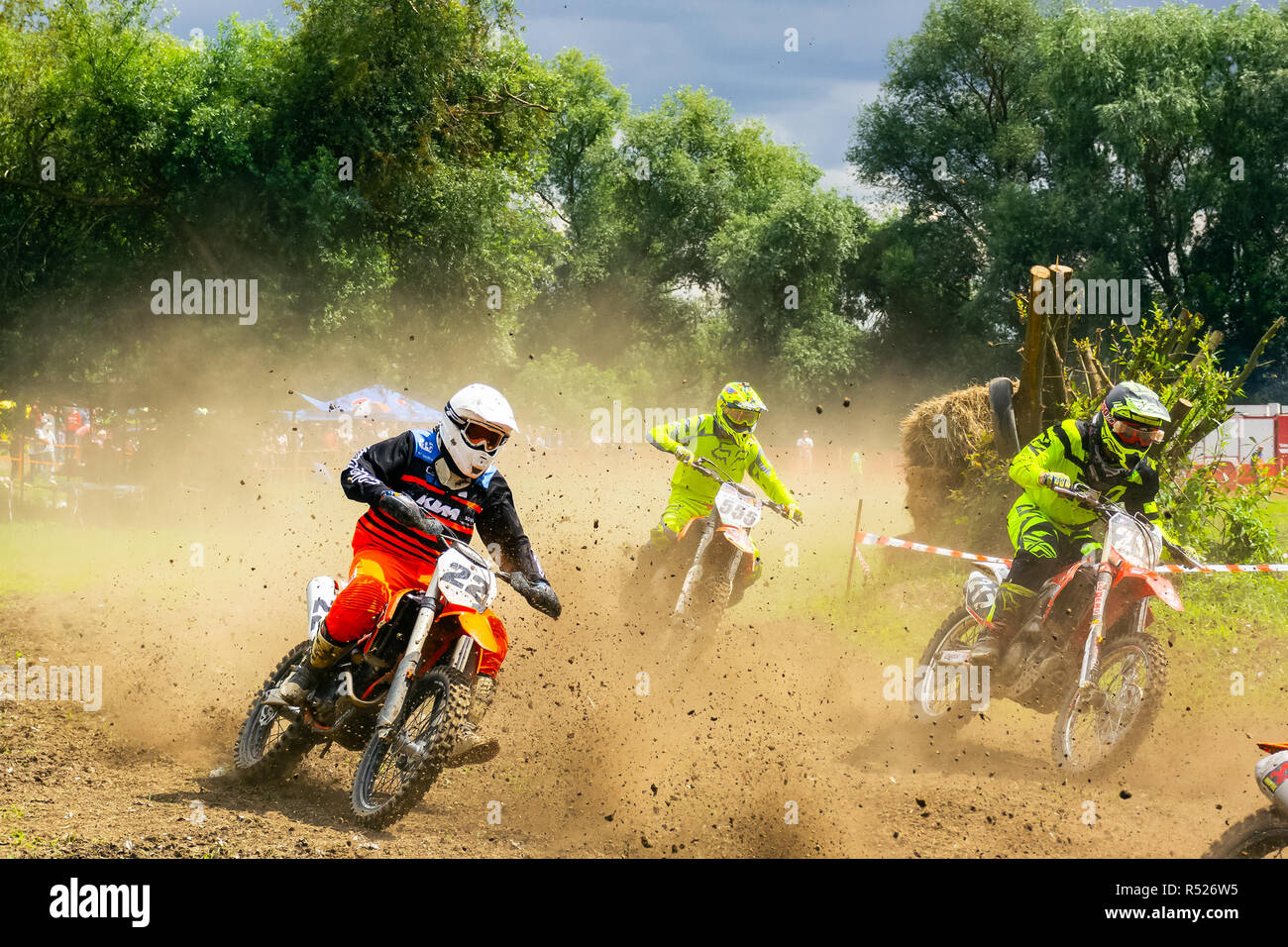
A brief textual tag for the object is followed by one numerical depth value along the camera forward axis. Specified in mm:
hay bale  14234
